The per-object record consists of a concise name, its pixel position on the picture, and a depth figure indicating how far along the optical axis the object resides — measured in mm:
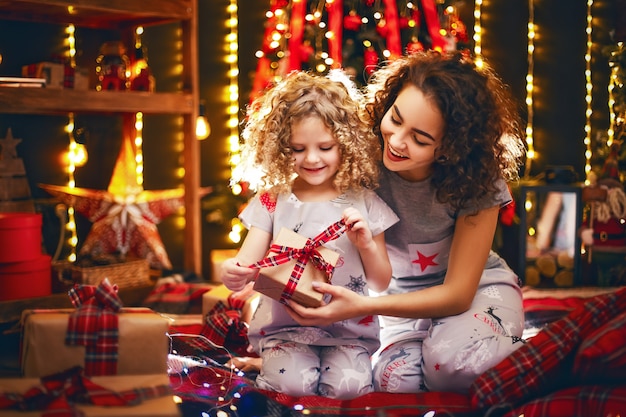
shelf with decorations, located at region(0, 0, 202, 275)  2777
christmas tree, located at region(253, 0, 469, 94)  3166
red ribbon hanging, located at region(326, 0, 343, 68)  3139
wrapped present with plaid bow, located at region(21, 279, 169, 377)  1558
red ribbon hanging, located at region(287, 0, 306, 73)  3268
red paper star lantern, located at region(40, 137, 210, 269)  3273
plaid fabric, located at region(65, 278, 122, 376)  1557
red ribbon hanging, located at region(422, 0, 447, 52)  3260
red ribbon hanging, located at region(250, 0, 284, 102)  3488
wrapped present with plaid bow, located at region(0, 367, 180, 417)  1353
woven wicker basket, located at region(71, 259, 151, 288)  2996
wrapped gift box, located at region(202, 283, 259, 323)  2346
